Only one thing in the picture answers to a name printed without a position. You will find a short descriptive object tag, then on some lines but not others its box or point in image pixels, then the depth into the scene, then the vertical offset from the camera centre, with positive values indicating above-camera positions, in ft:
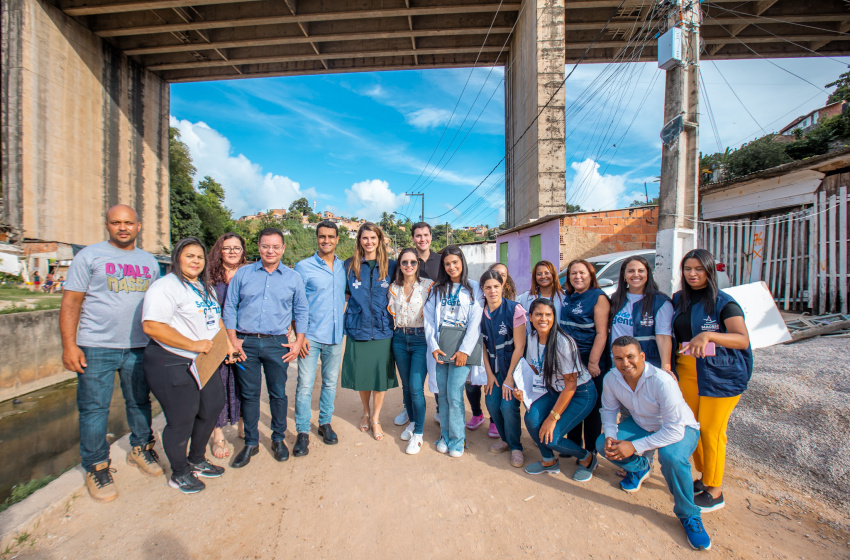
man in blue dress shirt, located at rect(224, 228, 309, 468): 10.46 -1.37
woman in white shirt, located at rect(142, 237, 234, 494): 8.53 -1.81
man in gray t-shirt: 8.79 -1.23
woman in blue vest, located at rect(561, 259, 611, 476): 10.02 -1.30
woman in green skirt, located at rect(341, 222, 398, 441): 11.76 -1.54
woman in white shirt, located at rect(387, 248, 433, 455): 11.47 -1.67
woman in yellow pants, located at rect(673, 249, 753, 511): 8.27 -1.98
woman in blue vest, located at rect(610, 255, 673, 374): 9.30 -0.86
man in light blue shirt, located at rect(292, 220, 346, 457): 11.35 -1.57
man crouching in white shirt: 7.61 -3.25
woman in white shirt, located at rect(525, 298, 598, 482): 9.59 -3.00
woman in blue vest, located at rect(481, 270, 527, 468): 10.41 -2.16
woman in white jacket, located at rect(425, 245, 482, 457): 10.66 -1.48
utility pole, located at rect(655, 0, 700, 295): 17.21 +5.75
